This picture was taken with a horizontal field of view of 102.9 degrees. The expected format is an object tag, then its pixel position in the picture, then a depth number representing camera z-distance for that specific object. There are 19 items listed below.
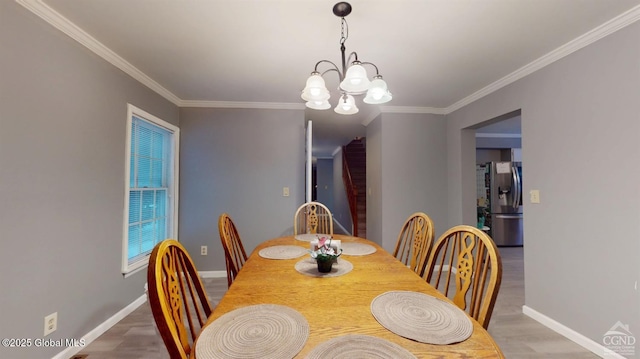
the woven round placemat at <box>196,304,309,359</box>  0.71
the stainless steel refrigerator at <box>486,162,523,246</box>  4.65
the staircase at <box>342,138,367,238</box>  5.37
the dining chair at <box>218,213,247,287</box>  1.58
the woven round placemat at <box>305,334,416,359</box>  0.68
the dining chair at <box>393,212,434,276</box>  1.57
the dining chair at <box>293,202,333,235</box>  2.54
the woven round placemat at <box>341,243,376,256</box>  1.68
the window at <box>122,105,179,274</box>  2.40
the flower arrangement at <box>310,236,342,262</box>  1.30
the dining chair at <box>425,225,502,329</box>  0.97
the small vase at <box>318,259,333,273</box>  1.31
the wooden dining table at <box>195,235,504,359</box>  0.74
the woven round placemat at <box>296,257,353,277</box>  1.31
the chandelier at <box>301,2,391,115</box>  1.33
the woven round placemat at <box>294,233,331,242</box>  2.07
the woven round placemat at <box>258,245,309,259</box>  1.61
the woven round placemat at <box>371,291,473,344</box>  0.78
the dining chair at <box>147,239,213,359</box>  0.73
